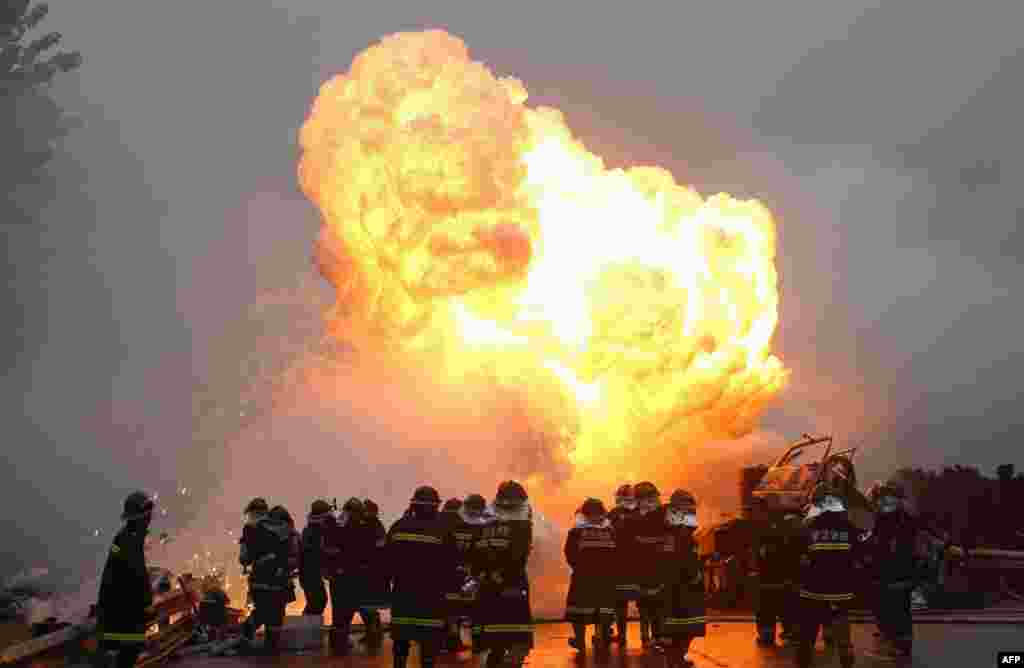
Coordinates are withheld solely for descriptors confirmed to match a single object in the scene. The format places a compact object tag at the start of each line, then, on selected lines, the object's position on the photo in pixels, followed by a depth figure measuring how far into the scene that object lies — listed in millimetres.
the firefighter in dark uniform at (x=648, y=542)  19078
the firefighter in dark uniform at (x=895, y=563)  18500
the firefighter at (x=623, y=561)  20141
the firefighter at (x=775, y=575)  21188
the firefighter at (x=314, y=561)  23781
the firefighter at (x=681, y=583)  17578
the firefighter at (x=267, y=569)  21828
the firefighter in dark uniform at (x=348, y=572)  22422
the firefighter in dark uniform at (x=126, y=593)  13594
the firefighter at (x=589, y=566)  19312
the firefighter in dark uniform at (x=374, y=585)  22312
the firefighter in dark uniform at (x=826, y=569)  16297
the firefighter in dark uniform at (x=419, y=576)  15586
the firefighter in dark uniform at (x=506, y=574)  16219
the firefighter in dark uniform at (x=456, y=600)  19031
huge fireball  36406
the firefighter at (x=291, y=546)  22438
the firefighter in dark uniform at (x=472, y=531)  16578
